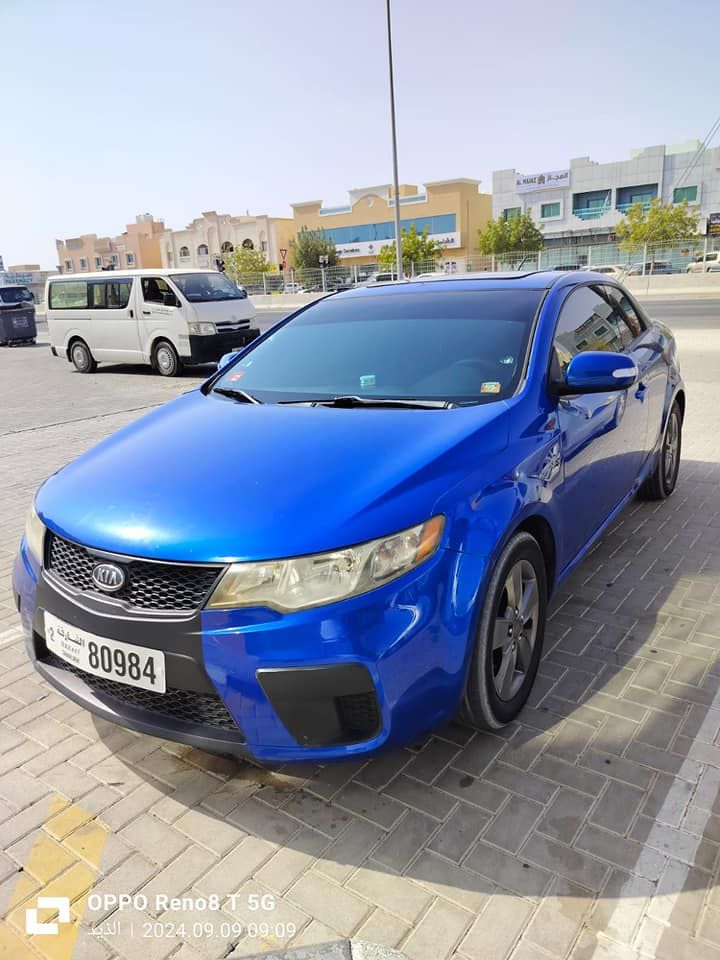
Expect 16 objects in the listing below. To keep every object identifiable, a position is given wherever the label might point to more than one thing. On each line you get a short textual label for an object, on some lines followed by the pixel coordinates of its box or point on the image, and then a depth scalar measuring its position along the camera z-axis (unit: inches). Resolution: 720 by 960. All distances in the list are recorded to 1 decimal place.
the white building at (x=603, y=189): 2364.7
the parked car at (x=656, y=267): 1413.6
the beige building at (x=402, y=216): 2551.7
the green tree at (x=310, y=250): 2477.9
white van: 514.6
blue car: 82.5
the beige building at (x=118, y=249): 3388.3
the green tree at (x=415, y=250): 2277.3
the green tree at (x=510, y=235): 2300.7
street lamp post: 842.8
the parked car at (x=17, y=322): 888.9
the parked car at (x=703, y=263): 1422.2
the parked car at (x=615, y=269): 1368.6
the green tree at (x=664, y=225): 1903.3
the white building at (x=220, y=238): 2979.8
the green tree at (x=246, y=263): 2625.5
